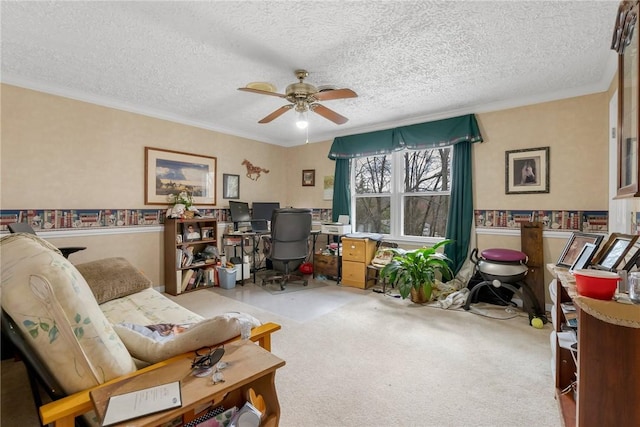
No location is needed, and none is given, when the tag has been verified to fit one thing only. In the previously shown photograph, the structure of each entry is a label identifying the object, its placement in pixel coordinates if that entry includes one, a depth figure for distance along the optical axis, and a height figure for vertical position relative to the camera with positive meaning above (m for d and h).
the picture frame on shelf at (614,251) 1.45 -0.21
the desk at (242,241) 4.33 -0.51
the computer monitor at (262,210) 4.86 +0.00
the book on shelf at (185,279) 3.82 -0.95
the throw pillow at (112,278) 2.20 -0.57
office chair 3.76 -0.38
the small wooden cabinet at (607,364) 1.06 -0.58
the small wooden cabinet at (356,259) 4.04 -0.70
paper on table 0.75 -0.55
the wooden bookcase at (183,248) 3.76 -0.54
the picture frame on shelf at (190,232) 3.99 -0.33
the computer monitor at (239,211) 4.54 -0.03
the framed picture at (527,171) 3.19 +0.49
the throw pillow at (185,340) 1.05 -0.50
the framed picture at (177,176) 3.77 +0.48
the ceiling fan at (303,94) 2.46 +1.03
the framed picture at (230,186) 4.62 +0.39
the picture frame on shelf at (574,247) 1.85 -0.23
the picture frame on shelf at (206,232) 4.18 -0.34
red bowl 1.12 -0.28
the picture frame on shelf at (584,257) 1.62 -0.26
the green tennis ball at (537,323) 2.71 -1.05
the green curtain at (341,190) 4.78 +0.35
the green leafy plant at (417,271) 3.35 -0.72
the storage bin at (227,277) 4.06 -0.98
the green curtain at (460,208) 3.64 +0.05
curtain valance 3.61 +1.07
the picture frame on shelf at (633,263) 1.36 -0.24
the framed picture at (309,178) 5.26 +0.62
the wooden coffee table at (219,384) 0.80 -0.55
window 4.07 +0.30
